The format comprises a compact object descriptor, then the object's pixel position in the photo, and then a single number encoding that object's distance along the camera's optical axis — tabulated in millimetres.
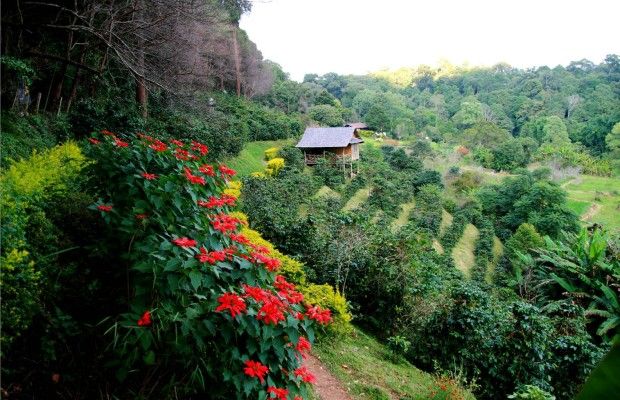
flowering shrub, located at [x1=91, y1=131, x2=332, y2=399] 2607
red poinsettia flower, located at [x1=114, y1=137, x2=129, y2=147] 4302
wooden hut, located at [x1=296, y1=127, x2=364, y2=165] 29406
